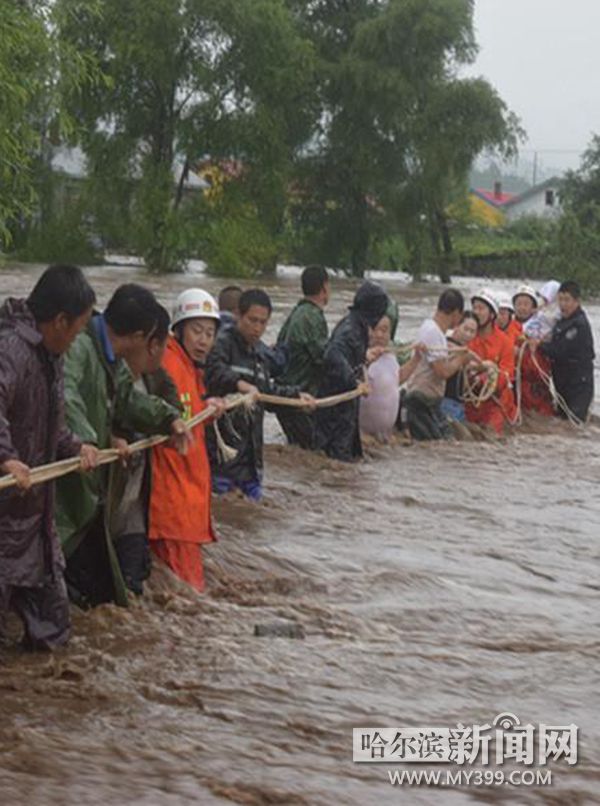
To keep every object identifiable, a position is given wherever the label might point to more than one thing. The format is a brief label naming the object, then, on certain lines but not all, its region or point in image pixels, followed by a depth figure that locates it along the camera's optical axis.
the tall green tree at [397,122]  47.28
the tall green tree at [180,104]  43.56
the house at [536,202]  110.88
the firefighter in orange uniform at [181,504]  6.68
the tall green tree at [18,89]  16.83
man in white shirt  12.75
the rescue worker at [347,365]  11.27
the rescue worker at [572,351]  15.76
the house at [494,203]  103.04
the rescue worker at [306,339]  11.39
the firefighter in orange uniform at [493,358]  14.08
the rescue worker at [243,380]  8.91
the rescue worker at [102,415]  5.88
